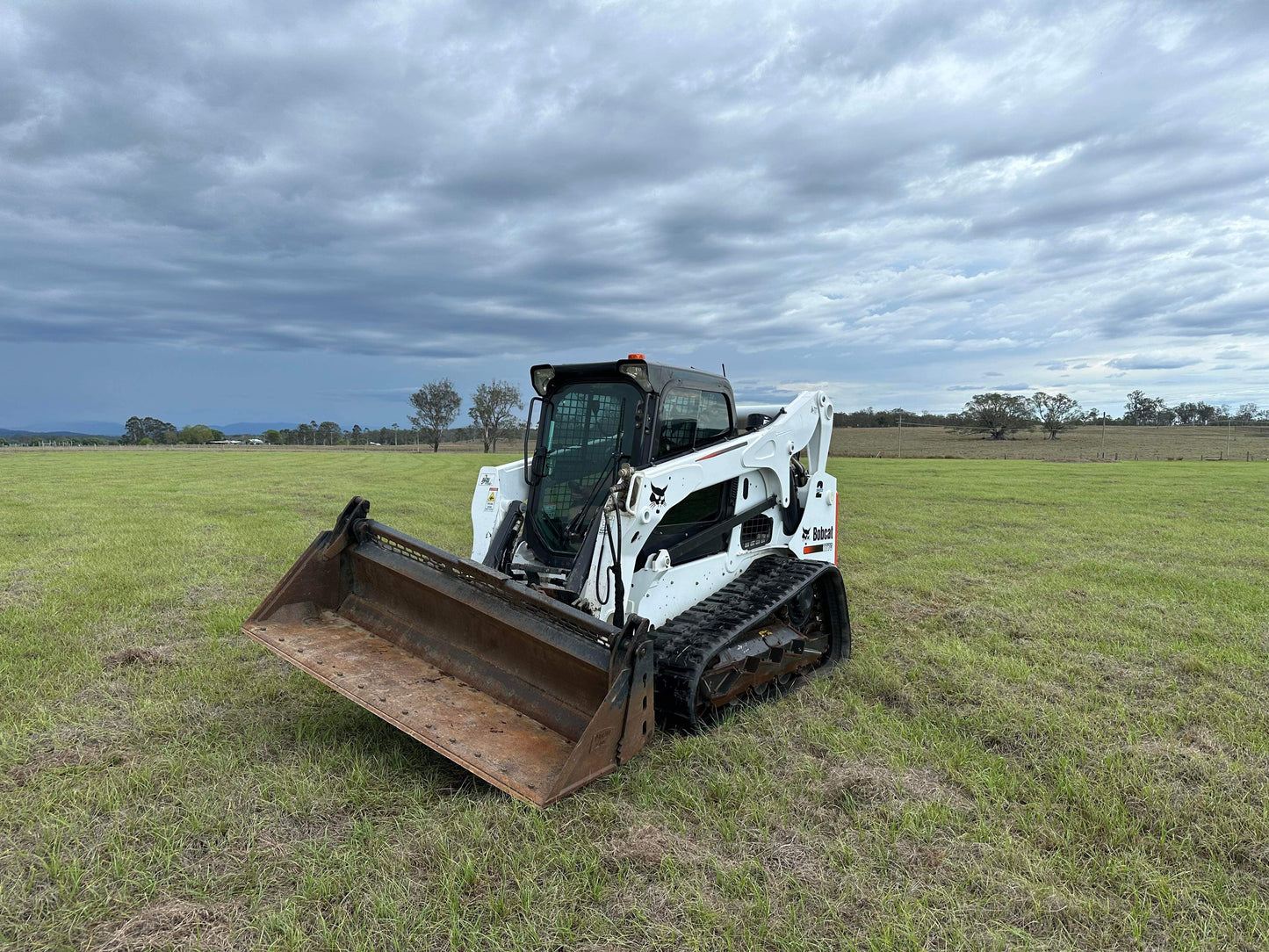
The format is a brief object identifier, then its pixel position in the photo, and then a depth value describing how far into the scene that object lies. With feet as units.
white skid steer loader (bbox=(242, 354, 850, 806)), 12.37
